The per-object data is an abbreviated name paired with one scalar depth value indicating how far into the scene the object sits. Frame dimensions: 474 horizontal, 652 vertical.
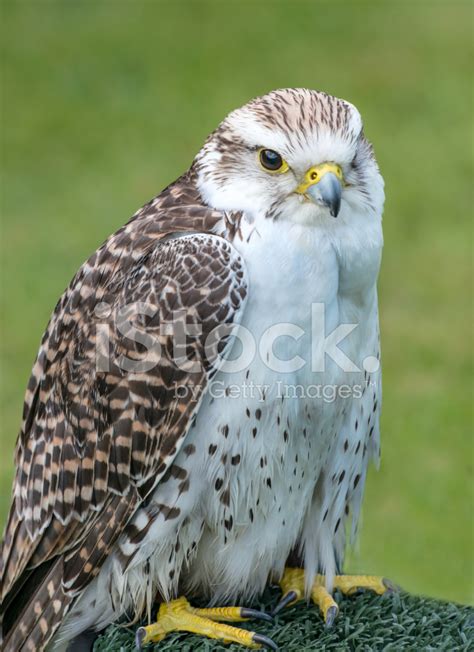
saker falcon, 6.11
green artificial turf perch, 6.74
